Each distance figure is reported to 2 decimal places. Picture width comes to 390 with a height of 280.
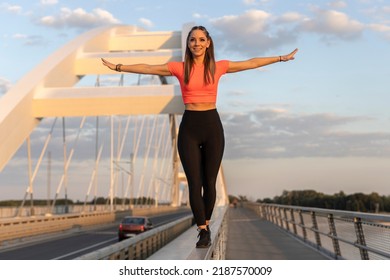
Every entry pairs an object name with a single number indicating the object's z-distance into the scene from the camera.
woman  3.57
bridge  10.50
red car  26.45
